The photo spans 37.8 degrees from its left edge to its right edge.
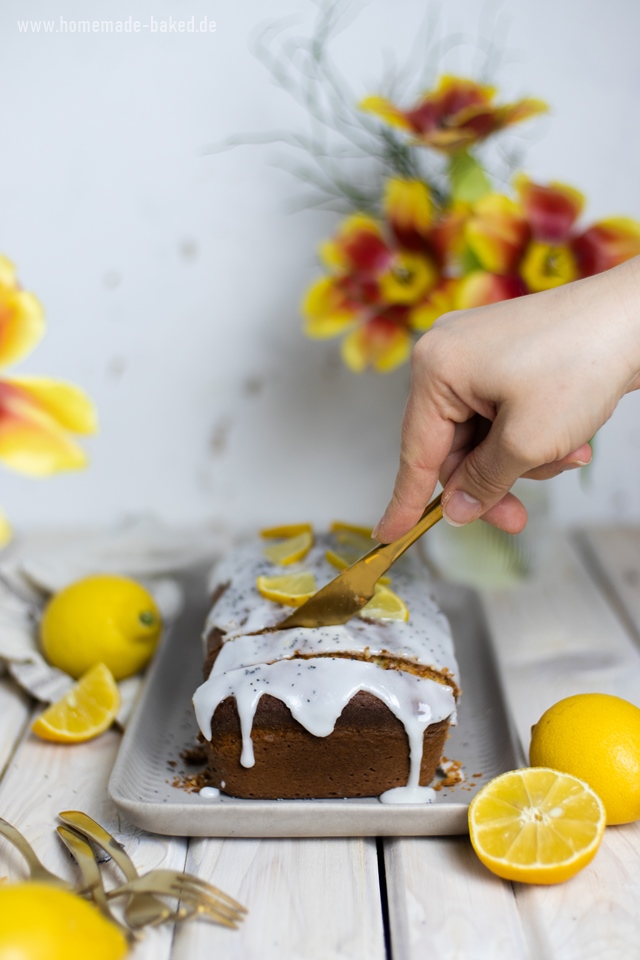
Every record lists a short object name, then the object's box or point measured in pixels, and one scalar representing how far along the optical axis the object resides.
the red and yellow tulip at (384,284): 1.42
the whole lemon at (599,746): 1.01
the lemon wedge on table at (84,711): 1.22
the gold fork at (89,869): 0.90
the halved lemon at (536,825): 0.92
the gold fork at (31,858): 0.95
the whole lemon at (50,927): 0.76
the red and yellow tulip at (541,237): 1.31
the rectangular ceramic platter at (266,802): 1.01
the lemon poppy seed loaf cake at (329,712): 1.06
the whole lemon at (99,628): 1.33
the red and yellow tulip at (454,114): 1.28
